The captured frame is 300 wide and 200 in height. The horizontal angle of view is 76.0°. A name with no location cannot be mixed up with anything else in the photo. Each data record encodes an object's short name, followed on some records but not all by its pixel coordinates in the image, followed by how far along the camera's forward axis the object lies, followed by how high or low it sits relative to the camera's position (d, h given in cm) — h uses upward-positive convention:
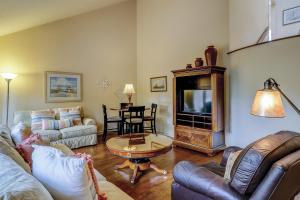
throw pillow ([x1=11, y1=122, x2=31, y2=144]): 216 -37
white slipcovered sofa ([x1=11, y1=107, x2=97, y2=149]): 399 -69
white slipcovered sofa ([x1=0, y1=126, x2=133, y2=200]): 69 -33
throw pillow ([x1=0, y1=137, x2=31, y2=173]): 132 -37
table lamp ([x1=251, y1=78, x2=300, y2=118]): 168 -3
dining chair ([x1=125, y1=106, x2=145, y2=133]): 477 -47
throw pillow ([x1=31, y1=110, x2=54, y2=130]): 410 -34
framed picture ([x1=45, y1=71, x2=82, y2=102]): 483 +40
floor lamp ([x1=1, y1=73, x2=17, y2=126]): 397 +54
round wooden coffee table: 255 -66
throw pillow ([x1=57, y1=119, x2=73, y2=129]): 427 -49
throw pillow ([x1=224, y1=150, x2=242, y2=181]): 165 -57
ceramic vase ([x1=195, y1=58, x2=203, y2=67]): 405 +82
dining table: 507 -44
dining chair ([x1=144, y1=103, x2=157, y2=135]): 525 -46
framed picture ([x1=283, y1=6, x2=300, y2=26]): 291 +133
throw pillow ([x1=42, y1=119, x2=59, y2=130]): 411 -49
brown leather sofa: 122 -49
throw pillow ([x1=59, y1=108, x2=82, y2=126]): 455 -33
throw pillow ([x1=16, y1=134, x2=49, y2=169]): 170 -42
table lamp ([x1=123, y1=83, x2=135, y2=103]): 533 +34
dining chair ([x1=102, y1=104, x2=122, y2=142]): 491 -51
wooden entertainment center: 376 -18
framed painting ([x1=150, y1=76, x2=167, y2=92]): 554 +52
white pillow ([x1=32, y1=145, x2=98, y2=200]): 100 -41
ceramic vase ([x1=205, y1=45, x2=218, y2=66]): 389 +93
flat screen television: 408 +0
